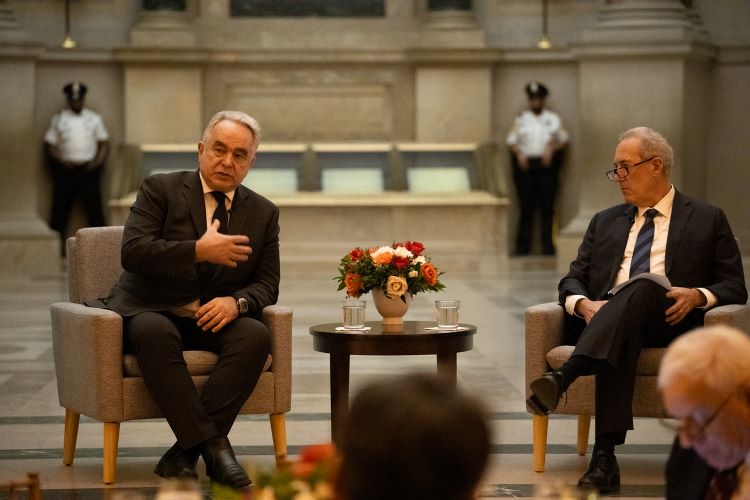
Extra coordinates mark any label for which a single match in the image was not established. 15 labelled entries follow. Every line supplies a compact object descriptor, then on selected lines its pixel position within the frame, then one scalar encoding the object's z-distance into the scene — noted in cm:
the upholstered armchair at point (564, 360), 830
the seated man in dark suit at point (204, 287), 796
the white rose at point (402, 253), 890
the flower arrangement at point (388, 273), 890
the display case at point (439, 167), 2477
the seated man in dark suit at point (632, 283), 807
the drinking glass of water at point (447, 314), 888
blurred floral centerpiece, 352
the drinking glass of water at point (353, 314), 877
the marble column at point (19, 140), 2425
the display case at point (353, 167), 2464
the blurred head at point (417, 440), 273
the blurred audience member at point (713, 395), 385
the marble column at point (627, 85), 2315
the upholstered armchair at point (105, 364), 810
